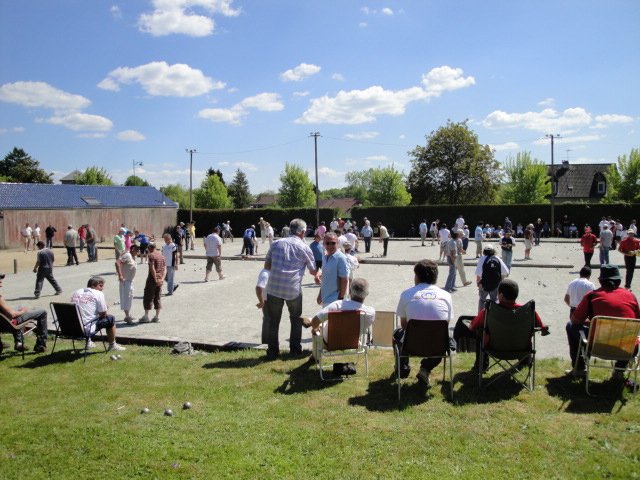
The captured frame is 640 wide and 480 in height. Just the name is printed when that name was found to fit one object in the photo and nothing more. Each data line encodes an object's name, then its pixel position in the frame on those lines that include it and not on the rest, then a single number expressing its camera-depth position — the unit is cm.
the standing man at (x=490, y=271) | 965
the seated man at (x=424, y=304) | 582
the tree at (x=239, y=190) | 8681
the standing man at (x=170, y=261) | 1477
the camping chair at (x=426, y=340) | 563
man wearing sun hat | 589
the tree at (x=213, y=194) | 7400
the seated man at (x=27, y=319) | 824
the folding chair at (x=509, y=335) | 576
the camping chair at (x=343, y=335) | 622
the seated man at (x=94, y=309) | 812
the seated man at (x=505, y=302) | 596
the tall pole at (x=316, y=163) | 4747
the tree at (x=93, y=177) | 8025
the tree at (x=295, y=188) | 7119
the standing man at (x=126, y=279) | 1099
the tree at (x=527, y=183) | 6075
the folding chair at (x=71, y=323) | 795
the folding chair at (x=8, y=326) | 819
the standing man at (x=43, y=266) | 1481
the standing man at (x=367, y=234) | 2758
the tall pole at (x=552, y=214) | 4256
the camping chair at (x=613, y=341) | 551
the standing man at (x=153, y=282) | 1084
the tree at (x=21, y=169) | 7325
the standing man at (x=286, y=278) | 731
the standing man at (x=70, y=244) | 2319
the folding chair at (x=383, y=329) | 777
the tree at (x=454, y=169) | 5941
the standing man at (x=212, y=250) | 1767
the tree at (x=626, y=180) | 5325
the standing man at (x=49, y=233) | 2886
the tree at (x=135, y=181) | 9596
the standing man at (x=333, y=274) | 745
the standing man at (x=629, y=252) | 1473
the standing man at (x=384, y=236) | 2529
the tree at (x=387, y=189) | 7456
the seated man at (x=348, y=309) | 643
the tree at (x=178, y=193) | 8725
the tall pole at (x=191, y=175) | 5112
